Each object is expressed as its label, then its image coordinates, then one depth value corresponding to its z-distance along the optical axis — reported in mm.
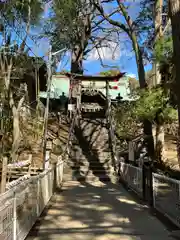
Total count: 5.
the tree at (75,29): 11057
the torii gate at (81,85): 16050
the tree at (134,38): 9631
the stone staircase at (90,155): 11140
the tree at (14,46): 9427
